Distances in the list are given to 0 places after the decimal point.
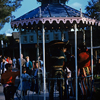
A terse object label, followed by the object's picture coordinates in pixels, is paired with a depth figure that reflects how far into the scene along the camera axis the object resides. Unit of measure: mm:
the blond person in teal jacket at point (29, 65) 15119
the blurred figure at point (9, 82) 8719
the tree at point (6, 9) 32219
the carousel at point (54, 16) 8523
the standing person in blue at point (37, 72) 11994
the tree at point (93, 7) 30391
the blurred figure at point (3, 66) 18216
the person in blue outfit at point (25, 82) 9688
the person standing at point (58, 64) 9008
